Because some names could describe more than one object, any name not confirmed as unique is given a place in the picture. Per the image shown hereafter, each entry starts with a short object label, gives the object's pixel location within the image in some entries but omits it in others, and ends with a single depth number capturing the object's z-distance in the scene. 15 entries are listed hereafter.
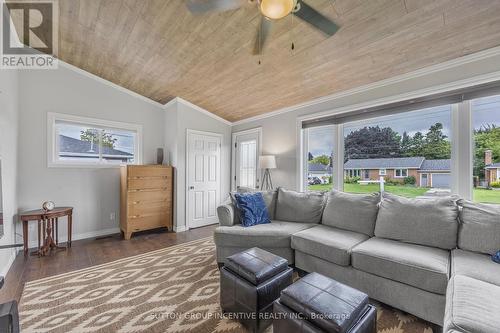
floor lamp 3.94
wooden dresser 3.80
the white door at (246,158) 4.68
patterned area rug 1.71
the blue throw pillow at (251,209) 2.84
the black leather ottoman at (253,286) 1.59
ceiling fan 1.41
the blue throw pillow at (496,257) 1.71
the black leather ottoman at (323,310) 1.19
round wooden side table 3.00
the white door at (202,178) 4.47
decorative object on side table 3.18
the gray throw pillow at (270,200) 3.24
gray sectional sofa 1.38
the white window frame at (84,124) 3.54
